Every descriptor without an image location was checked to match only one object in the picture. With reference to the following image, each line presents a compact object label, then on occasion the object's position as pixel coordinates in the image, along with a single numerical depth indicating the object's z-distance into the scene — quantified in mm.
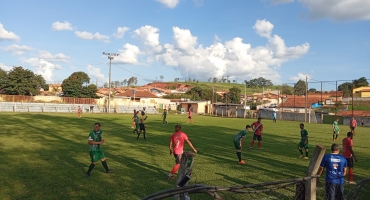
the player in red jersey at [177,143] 9858
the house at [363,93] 71500
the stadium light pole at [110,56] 63353
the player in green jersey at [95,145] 9773
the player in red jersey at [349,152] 9430
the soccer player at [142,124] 19656
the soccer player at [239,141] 12086
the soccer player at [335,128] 21094
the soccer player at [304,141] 13677
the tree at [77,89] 79312
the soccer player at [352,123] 23075
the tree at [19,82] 69438
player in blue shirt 6344
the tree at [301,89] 90212
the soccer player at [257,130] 16547
